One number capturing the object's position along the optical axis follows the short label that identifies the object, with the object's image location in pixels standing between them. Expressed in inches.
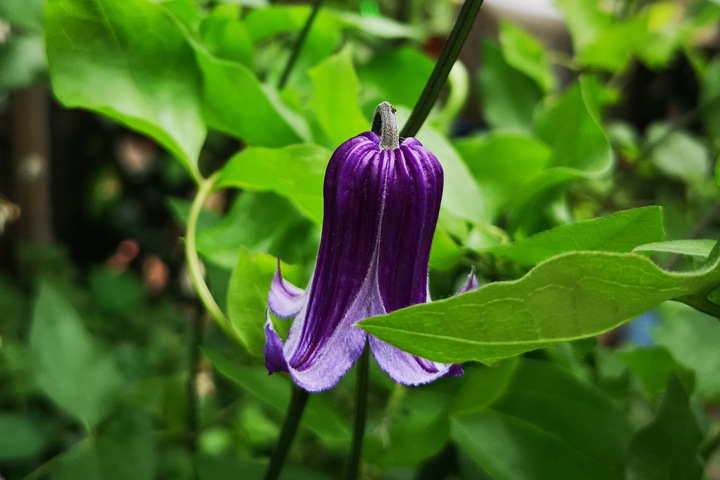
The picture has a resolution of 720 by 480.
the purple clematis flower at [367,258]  7.0
